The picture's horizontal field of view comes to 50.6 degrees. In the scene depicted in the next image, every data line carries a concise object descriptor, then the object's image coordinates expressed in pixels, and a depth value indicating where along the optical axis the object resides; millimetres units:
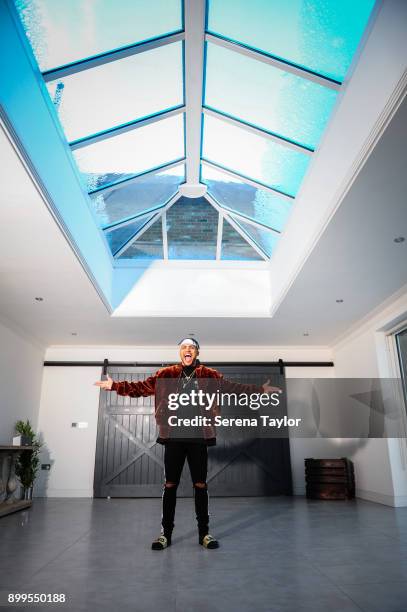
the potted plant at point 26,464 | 6219
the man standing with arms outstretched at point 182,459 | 3129
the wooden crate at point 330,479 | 6328
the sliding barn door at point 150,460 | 7020
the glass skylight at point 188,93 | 3064
